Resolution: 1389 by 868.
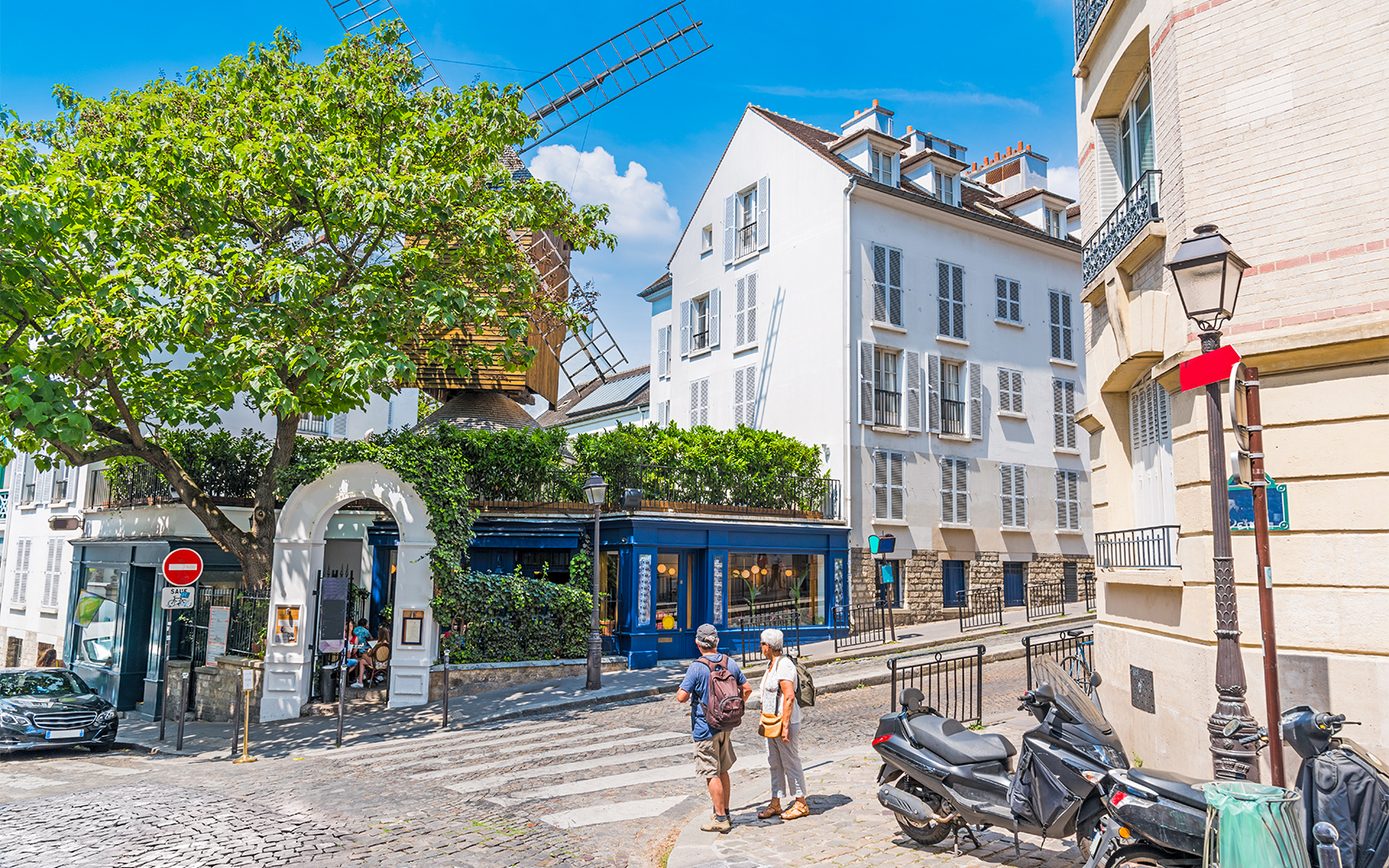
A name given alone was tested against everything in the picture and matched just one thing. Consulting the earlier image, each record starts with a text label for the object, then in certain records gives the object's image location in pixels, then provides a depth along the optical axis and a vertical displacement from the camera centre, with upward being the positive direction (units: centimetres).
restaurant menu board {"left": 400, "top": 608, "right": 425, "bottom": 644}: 1591 -135
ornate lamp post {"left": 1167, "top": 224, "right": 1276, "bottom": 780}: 550 +54
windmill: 2447 +617
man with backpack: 757 -131
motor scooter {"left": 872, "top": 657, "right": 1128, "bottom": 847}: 576 -146
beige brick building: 754 +215
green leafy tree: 1284 +481
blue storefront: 1936 -31
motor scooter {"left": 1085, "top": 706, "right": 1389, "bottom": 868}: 480 -133
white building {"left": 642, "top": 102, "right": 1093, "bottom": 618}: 2470 +624
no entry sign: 1385 -28
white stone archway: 1547 -35
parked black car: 1427 -269
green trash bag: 432 -128
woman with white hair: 767 -145
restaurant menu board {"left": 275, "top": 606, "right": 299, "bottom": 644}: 1557 -129
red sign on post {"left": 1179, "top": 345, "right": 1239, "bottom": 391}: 579 +127
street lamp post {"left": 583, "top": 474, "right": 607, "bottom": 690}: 1642 -146
